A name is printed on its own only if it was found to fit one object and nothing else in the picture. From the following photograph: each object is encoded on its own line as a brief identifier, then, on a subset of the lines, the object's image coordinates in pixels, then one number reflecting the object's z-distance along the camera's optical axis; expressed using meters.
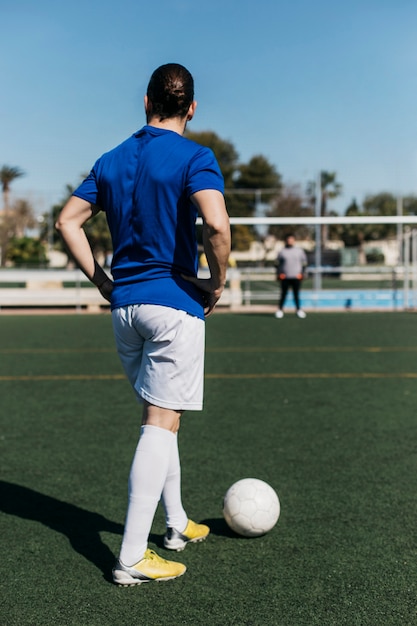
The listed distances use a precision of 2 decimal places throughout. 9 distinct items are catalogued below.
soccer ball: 3.57
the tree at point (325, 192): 33.88
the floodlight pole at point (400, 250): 24.21
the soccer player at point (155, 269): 2.94
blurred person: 17.45
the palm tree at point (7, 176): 72.06
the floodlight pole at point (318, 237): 23.02
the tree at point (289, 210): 42.91
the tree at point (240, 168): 69.38
